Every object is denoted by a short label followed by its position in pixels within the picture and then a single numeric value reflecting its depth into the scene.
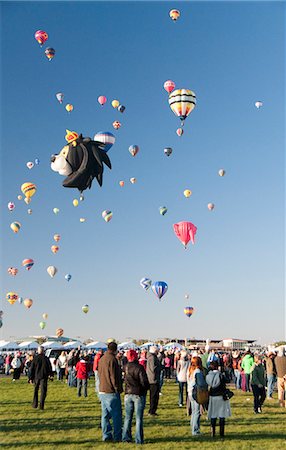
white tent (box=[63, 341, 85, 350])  52.89
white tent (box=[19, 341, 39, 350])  50.66
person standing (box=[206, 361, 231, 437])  11.41
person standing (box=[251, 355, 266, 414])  15.16
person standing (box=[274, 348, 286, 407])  17.30
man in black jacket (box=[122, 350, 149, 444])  10.52
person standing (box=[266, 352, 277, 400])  19.52
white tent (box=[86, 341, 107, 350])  56.45
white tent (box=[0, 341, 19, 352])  51.19
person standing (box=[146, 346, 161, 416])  14.88
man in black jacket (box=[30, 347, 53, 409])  15.29
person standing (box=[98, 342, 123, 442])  10.48
